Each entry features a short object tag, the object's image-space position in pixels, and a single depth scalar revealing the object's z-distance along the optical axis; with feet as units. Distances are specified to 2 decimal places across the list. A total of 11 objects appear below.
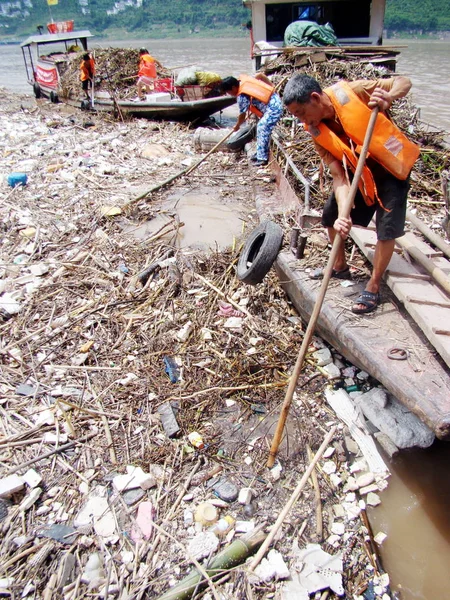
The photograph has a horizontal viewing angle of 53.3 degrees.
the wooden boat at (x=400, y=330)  7.41
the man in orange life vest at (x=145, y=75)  35.88
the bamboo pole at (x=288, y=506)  7.06
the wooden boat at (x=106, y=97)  32.83
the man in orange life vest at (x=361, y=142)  8.22
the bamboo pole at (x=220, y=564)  6.74
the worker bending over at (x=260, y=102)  20.17
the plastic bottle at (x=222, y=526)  7.54
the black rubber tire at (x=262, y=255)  11.07
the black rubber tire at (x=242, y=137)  24.90
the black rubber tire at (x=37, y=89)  46.93
